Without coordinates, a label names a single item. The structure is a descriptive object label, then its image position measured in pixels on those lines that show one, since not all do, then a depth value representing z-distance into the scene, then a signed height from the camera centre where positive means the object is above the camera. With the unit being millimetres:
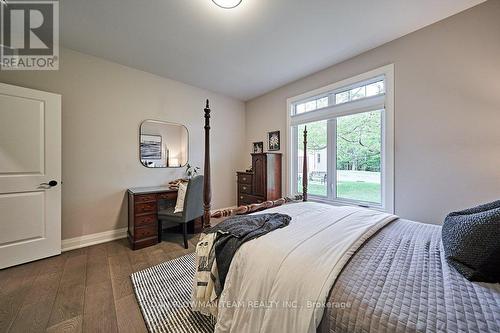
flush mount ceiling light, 1692 +1502
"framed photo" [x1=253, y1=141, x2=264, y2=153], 4104 +442
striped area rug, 1375 -1151
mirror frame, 3087 +743
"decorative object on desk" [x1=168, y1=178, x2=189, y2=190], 3051 -280
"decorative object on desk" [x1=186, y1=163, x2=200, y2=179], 3625 -64
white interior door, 2064 -88
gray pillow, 791 -372
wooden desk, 2576 -677
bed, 632 -485
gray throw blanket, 1127 -428
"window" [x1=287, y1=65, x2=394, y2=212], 2418 +403
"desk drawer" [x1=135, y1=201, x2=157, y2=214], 2598 -579
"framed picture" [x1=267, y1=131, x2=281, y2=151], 3741 +536
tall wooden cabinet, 3355 -239
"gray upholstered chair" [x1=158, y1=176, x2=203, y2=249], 2633 -629
